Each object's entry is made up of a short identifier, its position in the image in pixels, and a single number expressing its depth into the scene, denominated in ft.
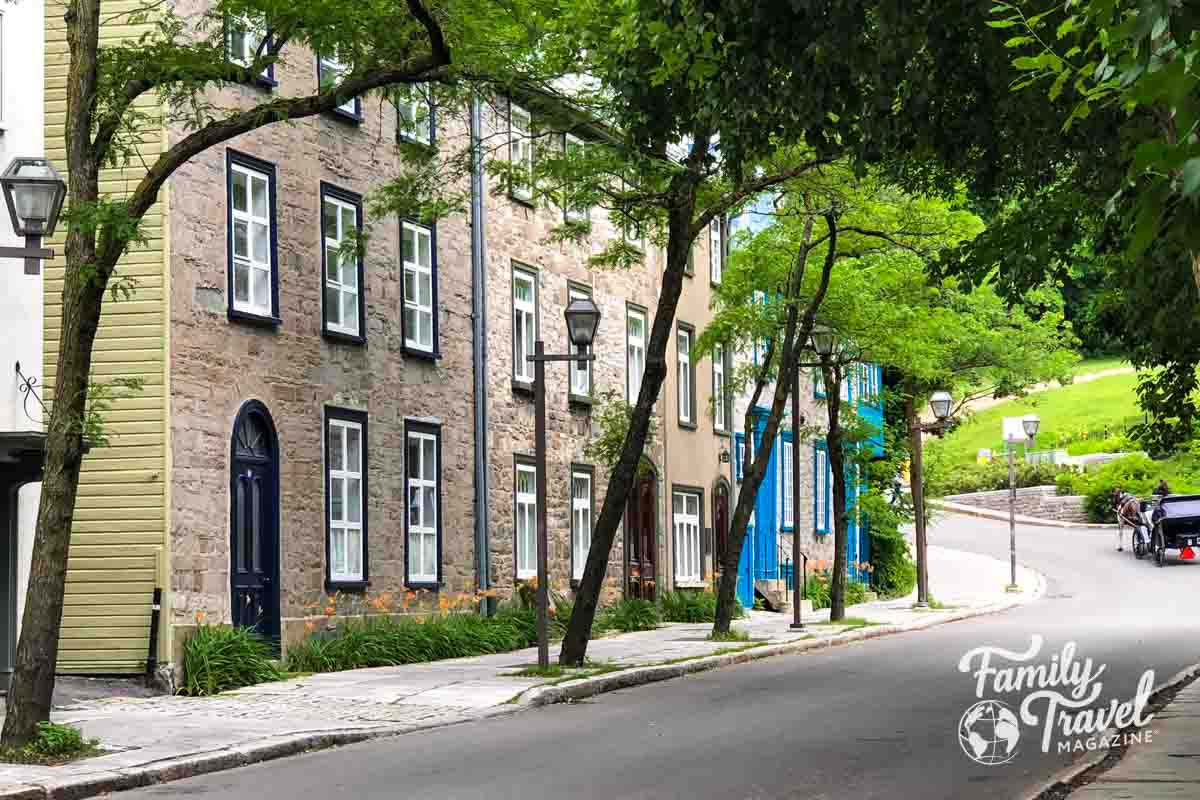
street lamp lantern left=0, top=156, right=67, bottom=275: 45.50
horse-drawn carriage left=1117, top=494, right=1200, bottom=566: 167.73
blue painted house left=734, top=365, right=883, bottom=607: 137.16
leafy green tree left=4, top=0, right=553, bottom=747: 44.93
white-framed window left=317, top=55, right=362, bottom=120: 82.69
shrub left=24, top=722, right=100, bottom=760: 44.29
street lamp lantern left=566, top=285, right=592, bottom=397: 109.70
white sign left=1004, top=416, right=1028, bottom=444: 201.12
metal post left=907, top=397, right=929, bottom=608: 138.62
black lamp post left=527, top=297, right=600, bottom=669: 68.80
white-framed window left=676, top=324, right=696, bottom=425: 126.82
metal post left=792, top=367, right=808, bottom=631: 106.11
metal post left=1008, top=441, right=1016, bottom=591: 153.99
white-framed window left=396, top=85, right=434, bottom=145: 89.41
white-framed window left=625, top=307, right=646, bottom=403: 119.24
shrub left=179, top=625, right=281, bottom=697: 67.97
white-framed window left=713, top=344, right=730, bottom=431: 133.69
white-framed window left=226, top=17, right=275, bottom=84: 74.59
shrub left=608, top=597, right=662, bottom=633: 105.81
